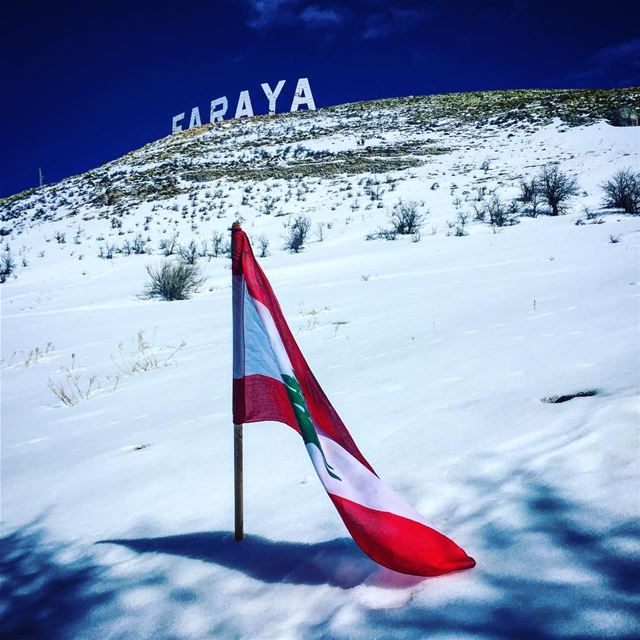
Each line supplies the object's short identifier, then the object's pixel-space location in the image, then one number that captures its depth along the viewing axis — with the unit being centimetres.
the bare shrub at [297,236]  1241
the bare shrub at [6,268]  1274
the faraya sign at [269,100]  4512
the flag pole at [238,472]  139
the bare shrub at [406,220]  1249
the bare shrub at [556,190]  1225
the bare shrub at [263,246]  1226
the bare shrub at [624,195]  1066
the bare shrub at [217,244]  1305
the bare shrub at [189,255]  1178
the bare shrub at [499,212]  1171
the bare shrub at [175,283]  890
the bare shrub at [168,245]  1359
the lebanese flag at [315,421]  105
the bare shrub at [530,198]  1271
